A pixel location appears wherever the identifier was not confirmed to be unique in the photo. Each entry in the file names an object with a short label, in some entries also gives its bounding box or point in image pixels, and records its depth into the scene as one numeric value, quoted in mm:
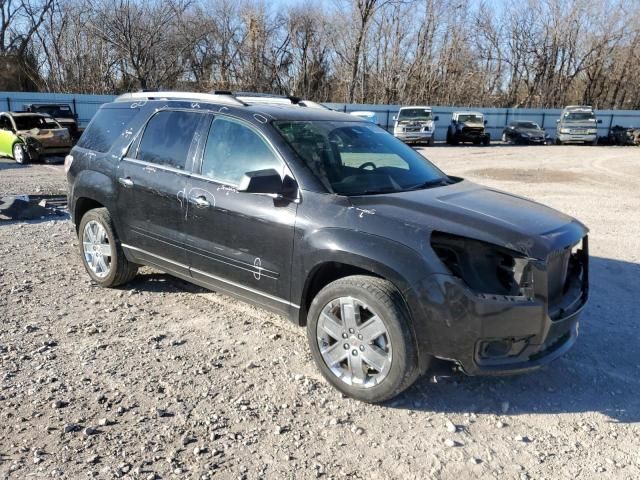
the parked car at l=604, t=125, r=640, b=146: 33750
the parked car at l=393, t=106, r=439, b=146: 27500
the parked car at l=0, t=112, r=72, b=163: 15734
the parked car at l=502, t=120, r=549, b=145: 31922
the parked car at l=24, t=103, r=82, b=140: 20547
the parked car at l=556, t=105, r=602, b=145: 31719
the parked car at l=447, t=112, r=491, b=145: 29906
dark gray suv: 3113
